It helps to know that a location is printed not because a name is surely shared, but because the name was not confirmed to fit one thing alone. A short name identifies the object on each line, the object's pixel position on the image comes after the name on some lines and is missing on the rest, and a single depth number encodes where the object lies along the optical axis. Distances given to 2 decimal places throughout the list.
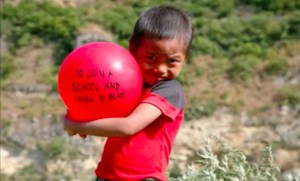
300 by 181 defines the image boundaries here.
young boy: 2.21
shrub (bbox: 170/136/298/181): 3.32
